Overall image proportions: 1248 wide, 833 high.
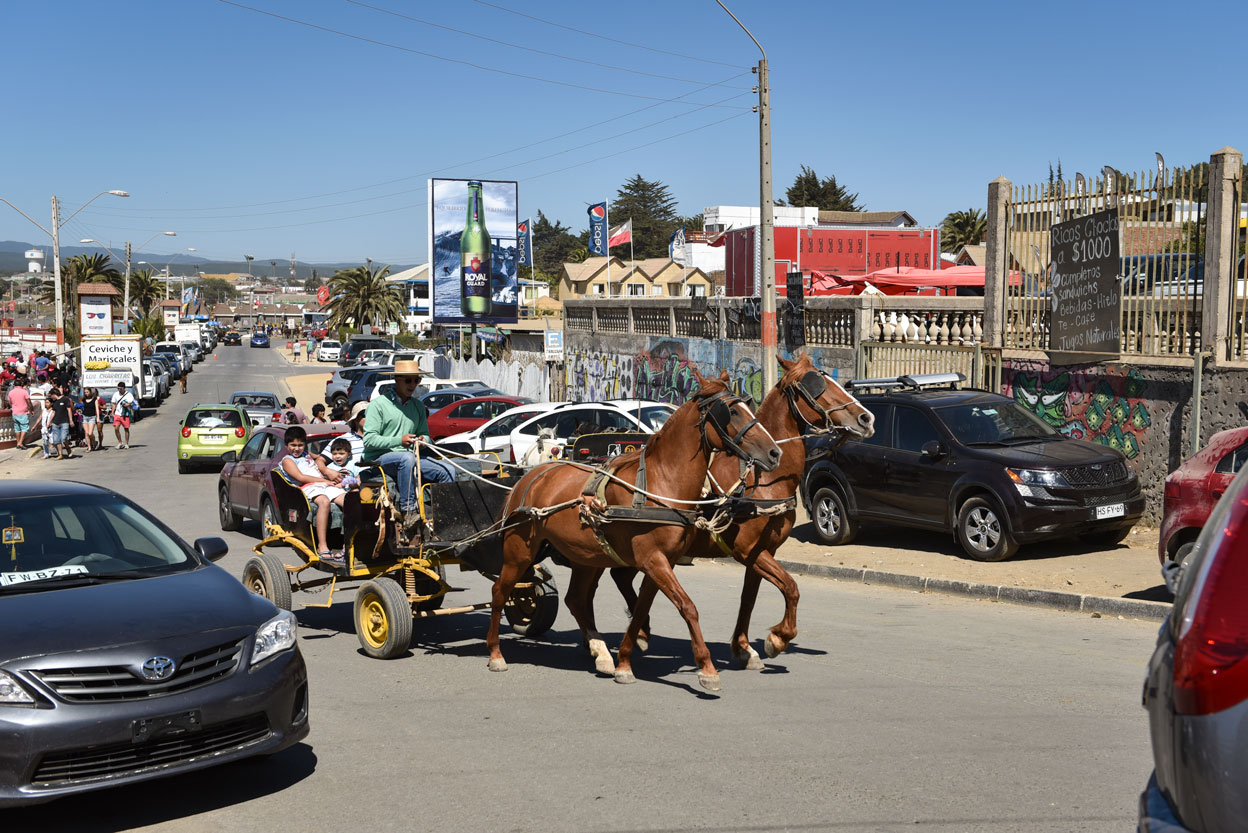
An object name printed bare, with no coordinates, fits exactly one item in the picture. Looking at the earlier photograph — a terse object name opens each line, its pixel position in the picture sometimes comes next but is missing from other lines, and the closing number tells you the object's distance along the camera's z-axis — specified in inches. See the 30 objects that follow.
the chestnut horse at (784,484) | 343.6
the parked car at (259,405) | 1299.2
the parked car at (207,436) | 1039.0
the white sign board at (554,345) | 1304.1
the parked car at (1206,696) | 113.8
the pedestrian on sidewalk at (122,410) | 1293.1
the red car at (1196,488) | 421.4
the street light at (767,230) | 706.8
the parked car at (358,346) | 2898.6
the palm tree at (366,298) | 3885.3
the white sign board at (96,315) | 2138.3
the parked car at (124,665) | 212.7
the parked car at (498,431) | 909.8
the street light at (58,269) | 1809.8
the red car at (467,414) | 1115.3
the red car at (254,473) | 645.3
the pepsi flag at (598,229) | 2151.8
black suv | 523.8
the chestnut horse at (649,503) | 313.1
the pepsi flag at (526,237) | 3060.5
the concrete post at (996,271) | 695.1
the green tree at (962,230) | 3014.3
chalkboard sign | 615.5
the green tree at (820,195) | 4247.0
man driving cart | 386.3
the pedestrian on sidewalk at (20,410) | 1322.6
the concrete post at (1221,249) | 559.8
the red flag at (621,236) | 2190.6
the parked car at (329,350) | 3452.5
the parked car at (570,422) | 823.1
